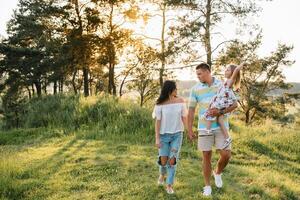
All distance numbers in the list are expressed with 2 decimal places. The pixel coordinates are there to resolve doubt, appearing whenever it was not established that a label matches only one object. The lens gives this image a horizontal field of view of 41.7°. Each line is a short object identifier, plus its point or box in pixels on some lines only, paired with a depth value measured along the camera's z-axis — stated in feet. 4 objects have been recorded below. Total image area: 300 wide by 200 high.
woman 20.77
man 20.18
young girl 19.70
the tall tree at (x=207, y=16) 61.05
